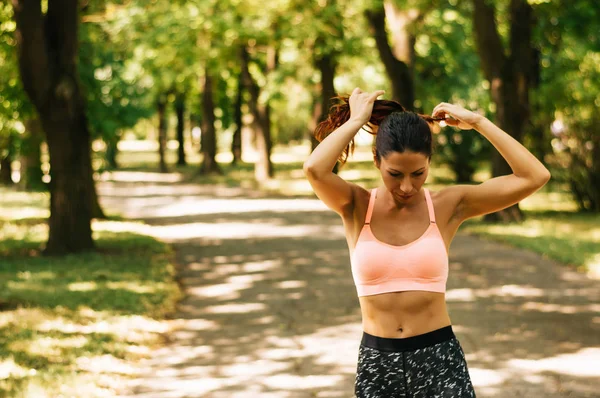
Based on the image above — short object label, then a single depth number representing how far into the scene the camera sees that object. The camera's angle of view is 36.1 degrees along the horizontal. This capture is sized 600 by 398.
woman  3.41
